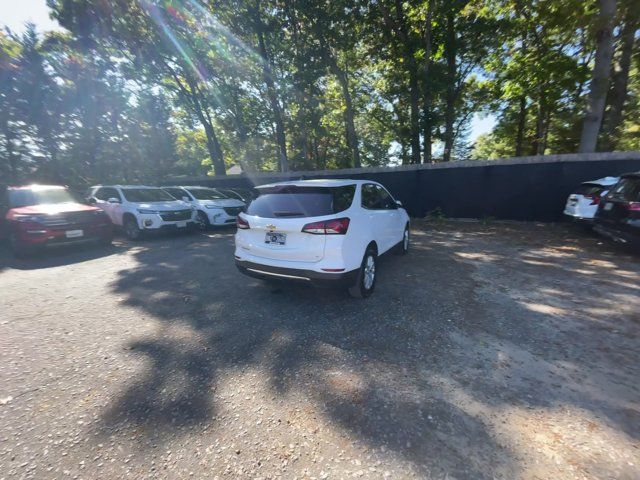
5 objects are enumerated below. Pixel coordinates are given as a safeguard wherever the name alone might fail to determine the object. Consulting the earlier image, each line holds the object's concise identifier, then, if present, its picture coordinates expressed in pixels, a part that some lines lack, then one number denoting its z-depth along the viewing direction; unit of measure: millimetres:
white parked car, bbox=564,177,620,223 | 7199
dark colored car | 5207
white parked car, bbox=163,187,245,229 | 10250
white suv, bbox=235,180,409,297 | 3684
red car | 6711
